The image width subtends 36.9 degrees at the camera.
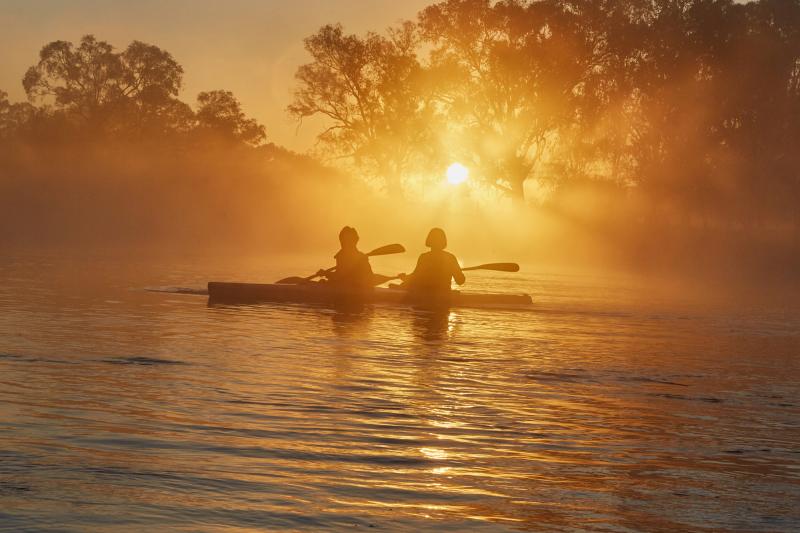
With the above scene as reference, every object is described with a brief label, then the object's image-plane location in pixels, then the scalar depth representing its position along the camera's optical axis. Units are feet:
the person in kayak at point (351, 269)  62.75
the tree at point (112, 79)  211.61
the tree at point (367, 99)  164.25
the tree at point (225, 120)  223.10
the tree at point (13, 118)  207.41
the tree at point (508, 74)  150.10
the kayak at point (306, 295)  61.46
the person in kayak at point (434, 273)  63.05
